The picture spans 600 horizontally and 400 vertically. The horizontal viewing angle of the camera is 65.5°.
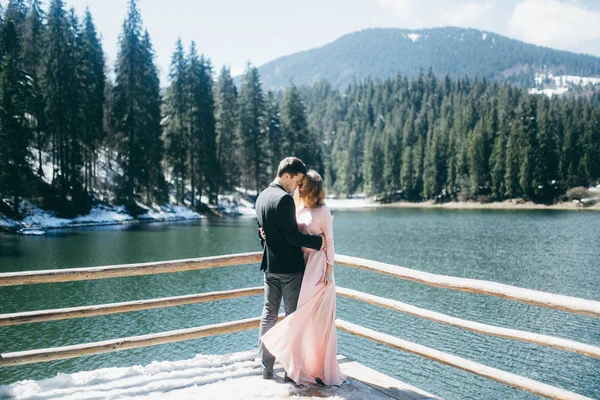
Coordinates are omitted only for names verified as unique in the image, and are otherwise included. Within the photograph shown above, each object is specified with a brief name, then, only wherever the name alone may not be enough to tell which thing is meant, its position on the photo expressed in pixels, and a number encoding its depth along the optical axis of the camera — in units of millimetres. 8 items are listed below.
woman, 4848
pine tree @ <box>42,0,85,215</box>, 38688
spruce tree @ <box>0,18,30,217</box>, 32312
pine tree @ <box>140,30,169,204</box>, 44562
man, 4727
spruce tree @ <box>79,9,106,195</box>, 41406
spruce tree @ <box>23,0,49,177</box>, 37906
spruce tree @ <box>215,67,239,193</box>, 55562
